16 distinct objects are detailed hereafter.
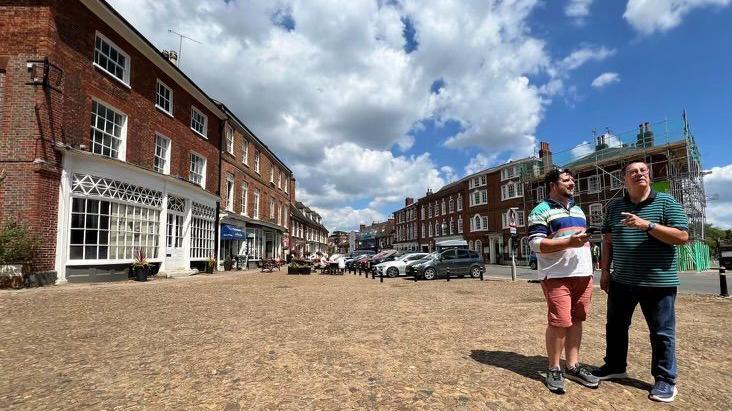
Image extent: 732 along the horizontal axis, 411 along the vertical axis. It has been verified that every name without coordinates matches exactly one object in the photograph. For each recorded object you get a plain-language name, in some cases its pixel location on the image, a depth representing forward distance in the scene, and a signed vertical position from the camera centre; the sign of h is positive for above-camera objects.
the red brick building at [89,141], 11.41 +3.52
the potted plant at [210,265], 20.52 -0.99
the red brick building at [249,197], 24.98 +3.58
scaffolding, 26.22 +4.70
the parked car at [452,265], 19.50 -1.09
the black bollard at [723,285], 10.34 -1.17
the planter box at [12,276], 10.34 -0.71
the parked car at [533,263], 28.96 -1.58
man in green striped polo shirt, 3.26 -0.26
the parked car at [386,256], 28.83 -0.96
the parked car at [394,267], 22.85 -1.32
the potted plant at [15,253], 10.35 -0.14
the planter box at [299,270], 22.54 -1.44
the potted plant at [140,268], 14.15 -0.78
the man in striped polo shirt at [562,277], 3.44 -0.31
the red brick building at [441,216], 51.66 +3.77
